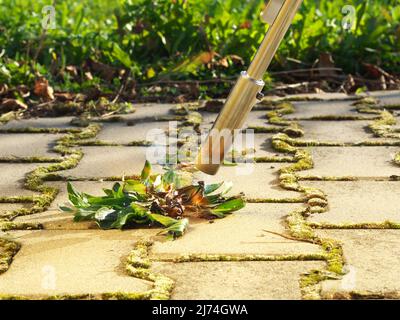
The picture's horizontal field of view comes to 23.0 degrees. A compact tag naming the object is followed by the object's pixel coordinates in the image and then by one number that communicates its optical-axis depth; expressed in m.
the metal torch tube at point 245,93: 2.34
